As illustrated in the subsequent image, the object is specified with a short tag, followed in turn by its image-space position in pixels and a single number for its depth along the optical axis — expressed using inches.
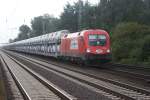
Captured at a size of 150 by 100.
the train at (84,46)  1135.6
